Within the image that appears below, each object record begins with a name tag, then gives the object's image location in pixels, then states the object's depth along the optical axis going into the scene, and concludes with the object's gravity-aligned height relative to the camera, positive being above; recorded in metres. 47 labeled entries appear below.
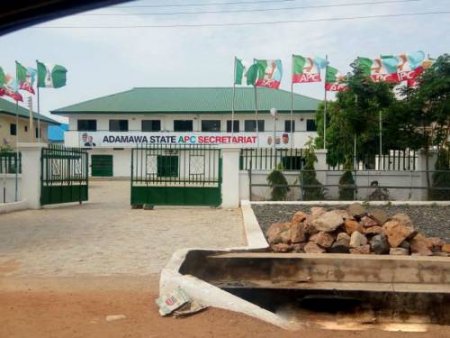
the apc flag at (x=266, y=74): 30.23 +5.45
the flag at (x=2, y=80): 30.72 +5.09
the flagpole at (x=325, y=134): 29.72 +1.96
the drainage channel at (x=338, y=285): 7.14 -1.80
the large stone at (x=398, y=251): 8.98 -1.50
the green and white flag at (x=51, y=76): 29.10 +5.11
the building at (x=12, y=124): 41.06 +3.46
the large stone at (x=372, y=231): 9.48 -1.21
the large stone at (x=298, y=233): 9.37 -1.24
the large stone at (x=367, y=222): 9.80 -1.09
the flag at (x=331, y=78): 28.40 +4.94
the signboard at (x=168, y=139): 40.06 +2.13
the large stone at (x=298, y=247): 9.17 -1.47
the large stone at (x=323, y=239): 9.16 -1.33
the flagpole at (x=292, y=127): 38.75 +3.03
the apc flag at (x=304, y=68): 28.81 +5.52
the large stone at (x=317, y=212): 10.00 -0.92
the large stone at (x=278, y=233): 9.62 -1.29
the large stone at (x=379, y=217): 10.17 -1.02
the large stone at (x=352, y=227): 9.54 -1.14
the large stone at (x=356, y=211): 10.23 -0.91
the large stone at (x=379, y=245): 9.02 -1.40
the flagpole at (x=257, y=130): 37.06 +2.69
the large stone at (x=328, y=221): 9.51 -1.05
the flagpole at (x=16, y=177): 16.33 -0.39
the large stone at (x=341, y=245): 9.09 -1.41
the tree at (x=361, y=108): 18.70 +2.17
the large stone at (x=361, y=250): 8.94 -1.47
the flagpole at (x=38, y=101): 29.00 +4.01
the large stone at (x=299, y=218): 10.21 -1.05
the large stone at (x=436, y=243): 9.54 -1.46
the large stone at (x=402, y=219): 9.83 -1.05
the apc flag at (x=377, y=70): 24.52 +4.81
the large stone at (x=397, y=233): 9.21 -1.21
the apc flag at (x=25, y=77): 30.20 +5.22
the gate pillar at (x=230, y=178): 16.17 -0.39
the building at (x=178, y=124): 40.62 +3.41
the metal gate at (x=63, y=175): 16.08 -0.34
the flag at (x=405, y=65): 25.27 +5.03
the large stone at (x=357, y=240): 9.09 -1.32
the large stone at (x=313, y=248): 9.02 -1.47
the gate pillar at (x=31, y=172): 15.75 -0.22
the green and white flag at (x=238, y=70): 30.62 +5.73
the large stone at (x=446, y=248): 9.41 -1.51
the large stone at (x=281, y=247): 9.10 -1.46
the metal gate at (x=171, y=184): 16.34 -0.60
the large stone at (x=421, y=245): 9.11 -1.44
